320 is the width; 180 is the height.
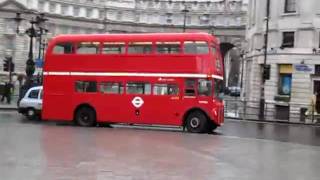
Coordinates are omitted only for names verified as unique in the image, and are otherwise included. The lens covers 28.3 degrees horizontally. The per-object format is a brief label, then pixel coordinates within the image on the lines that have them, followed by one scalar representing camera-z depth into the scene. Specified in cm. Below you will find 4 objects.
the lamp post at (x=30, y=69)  4599
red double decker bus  2772
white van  3359
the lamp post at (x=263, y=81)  4499
